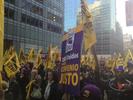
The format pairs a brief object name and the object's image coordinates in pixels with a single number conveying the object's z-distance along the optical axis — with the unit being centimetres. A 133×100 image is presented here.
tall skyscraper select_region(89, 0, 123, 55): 2813
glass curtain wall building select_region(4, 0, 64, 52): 1806
